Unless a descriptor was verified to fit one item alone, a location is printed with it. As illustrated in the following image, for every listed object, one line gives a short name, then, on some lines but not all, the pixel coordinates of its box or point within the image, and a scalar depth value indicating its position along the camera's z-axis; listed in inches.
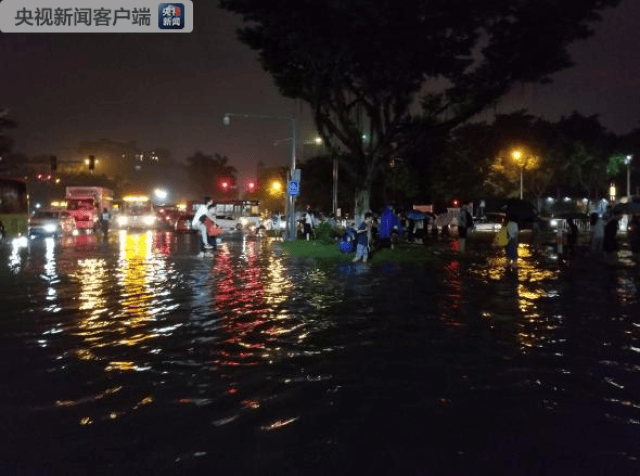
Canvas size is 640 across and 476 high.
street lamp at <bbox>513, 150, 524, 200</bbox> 2250.4
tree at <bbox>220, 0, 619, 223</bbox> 877.2
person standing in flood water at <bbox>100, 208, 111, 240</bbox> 1510.8
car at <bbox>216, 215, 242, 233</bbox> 2169.0
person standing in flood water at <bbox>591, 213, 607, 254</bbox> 864.9
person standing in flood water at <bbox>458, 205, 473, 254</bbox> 1006.8
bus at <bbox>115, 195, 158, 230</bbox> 2576.3
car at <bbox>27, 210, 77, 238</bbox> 1646.2
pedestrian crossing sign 1230.8
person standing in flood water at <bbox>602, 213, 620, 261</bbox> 785.6
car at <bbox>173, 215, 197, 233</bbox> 1844.2
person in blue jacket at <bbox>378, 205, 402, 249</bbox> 970.7
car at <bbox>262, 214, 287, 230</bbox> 2040.2
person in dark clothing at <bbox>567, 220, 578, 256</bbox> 969.5
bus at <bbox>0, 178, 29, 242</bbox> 1349.2
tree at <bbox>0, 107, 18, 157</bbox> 2347.9
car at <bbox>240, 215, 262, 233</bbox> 2208.4
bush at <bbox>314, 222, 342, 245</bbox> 1141.4
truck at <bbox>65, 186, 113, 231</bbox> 2127.2
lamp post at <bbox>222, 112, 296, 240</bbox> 1326.0
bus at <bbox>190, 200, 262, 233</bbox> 2175.2
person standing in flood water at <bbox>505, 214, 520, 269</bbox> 751.7
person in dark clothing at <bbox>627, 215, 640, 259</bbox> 848.2
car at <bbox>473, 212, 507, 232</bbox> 2118.6
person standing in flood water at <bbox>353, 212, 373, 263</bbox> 802.2
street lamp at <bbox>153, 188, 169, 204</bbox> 4239.7
